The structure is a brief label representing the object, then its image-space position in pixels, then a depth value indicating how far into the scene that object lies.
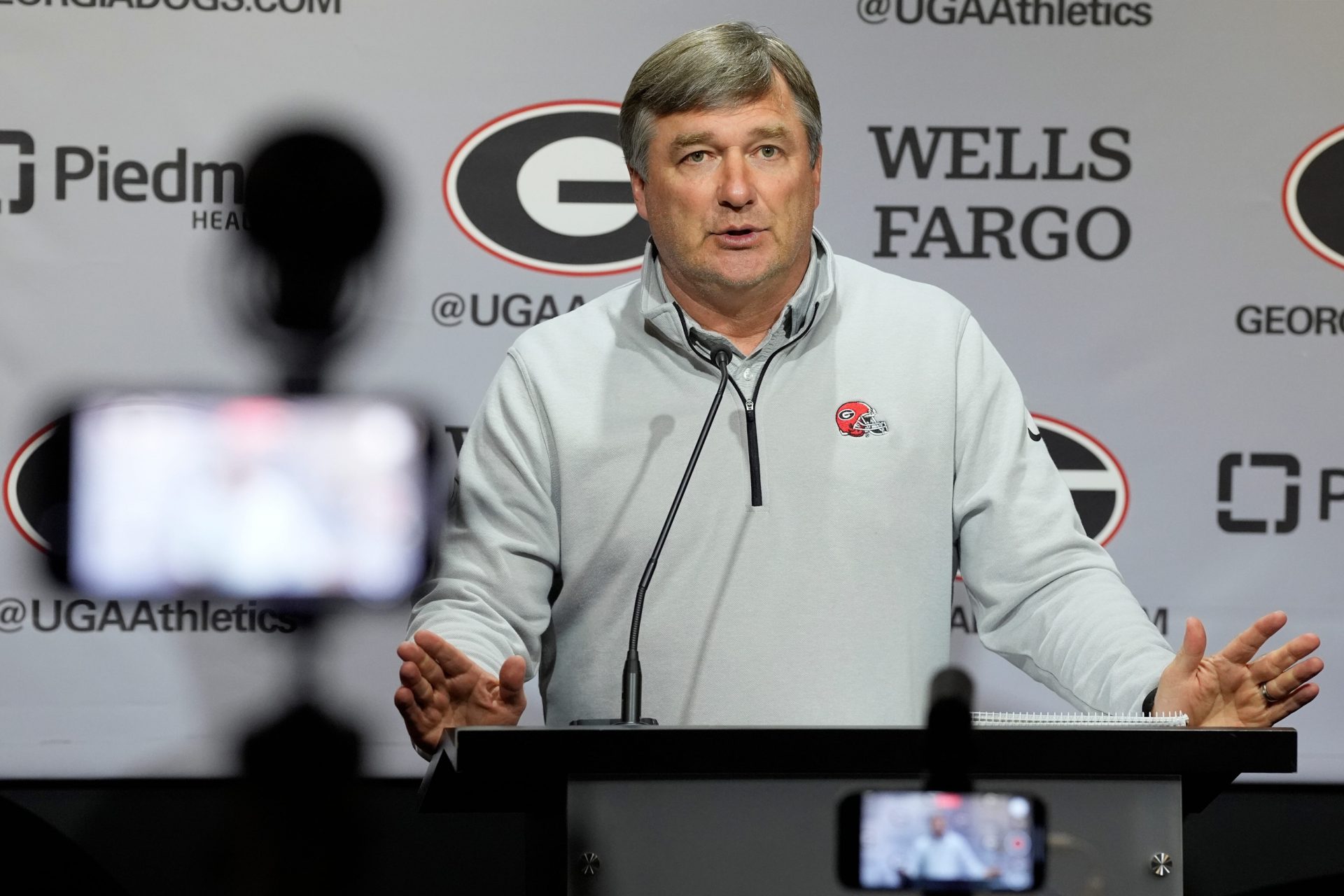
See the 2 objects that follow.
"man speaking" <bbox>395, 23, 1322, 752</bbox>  12.68
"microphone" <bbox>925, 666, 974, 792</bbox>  8.41
